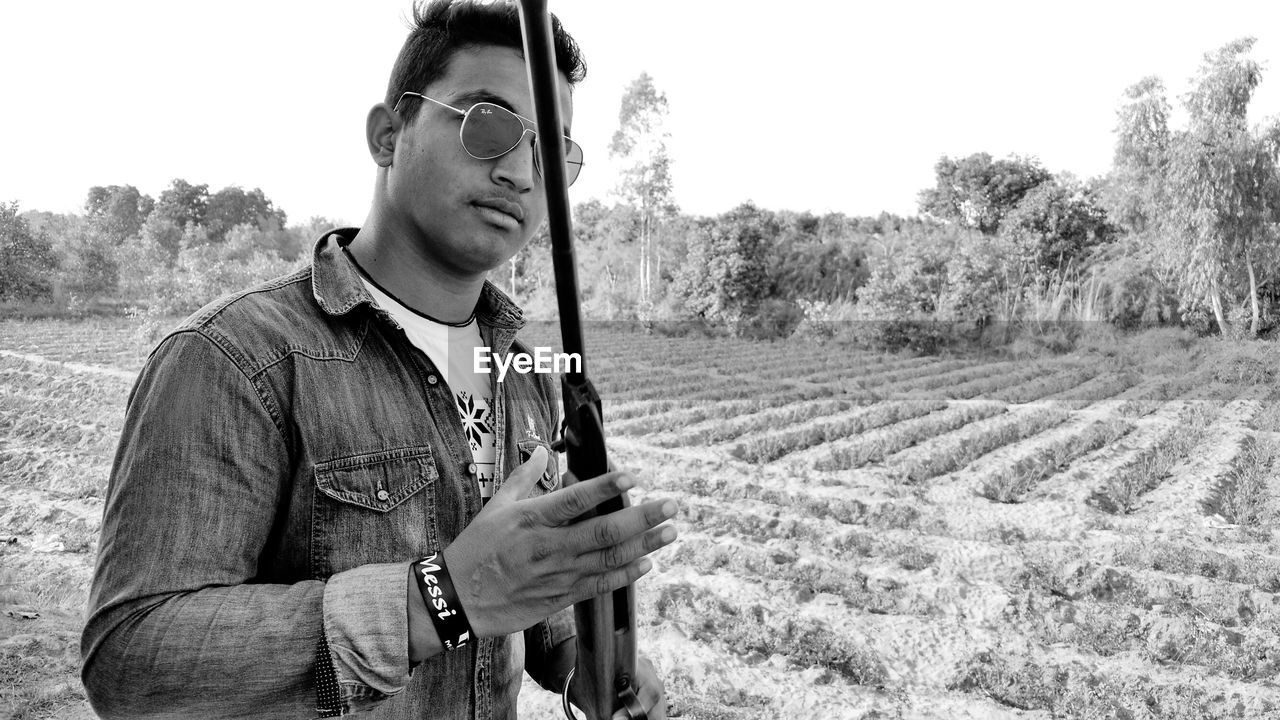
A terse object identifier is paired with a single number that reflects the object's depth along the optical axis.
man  0.44
